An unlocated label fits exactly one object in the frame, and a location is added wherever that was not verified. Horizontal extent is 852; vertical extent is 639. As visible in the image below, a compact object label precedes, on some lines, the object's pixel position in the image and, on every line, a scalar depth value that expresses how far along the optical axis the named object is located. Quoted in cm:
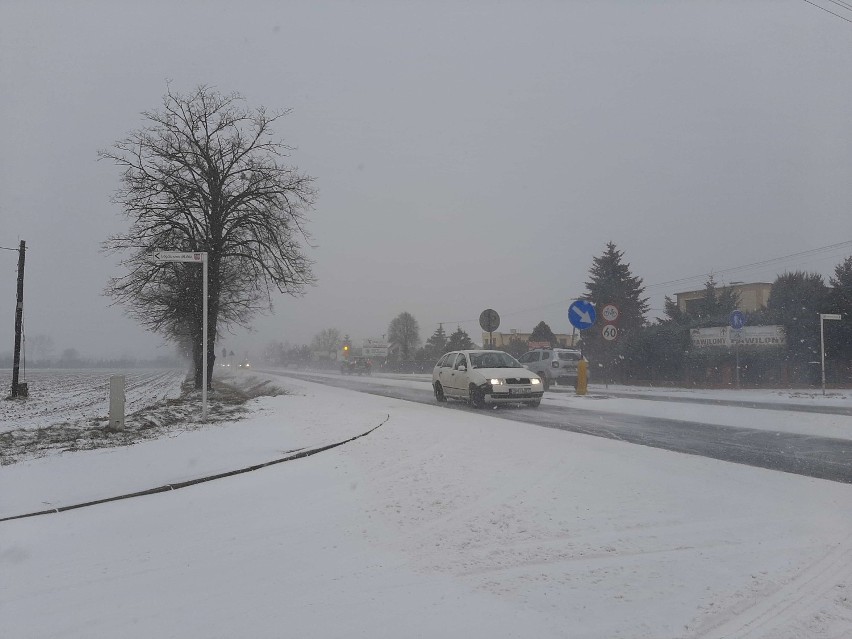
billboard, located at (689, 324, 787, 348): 2833
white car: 1506
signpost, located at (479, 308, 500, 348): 2214
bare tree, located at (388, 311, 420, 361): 10981
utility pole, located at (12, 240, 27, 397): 2630
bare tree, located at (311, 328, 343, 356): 17250
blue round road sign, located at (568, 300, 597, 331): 1847
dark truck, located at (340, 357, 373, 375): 6222
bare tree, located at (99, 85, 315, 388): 2298
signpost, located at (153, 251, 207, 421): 1185
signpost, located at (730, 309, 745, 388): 2311
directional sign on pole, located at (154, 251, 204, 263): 1184
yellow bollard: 2077
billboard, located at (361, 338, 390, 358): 6912
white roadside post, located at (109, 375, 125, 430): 1148
